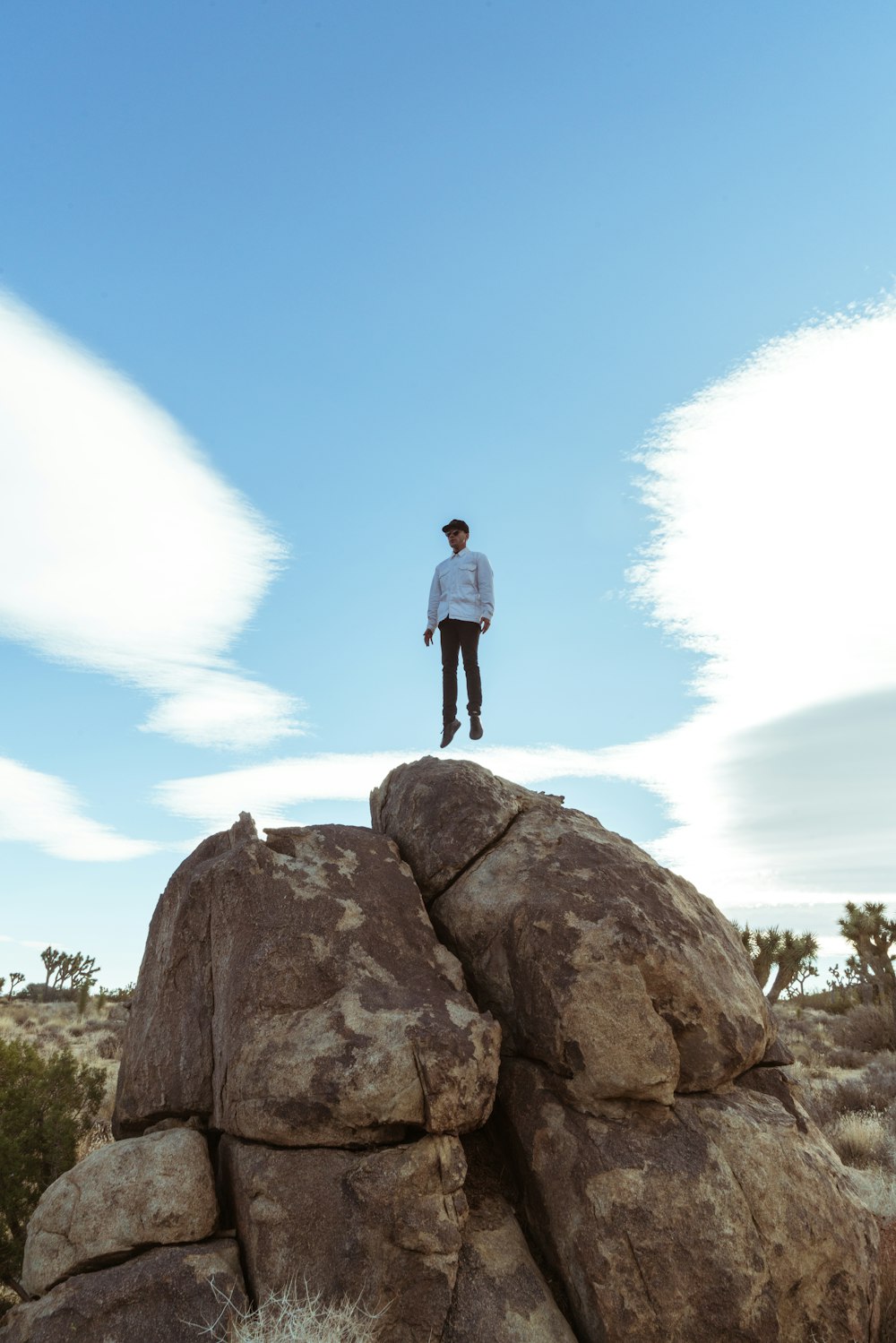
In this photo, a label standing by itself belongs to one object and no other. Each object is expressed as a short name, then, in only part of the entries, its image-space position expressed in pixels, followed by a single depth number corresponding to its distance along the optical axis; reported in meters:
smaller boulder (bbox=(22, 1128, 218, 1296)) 6.78
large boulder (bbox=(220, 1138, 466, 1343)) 6.35
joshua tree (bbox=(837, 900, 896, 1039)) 34.09
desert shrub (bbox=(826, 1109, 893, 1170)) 13.85
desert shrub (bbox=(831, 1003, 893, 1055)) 27.06
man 13.30
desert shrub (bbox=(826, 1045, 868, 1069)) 24.34
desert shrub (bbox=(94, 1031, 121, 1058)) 23.11
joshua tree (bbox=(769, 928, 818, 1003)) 29.80
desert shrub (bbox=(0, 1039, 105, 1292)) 9.73
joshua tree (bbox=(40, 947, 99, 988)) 43.69
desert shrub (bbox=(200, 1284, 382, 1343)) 5.99
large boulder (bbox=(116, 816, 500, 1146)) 6.77
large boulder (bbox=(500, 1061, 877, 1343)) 6.58
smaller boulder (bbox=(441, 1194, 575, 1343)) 6.40
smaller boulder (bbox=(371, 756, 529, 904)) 8.79
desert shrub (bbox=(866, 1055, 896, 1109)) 17.64
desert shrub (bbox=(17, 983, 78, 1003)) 42.09
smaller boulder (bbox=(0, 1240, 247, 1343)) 6.31
